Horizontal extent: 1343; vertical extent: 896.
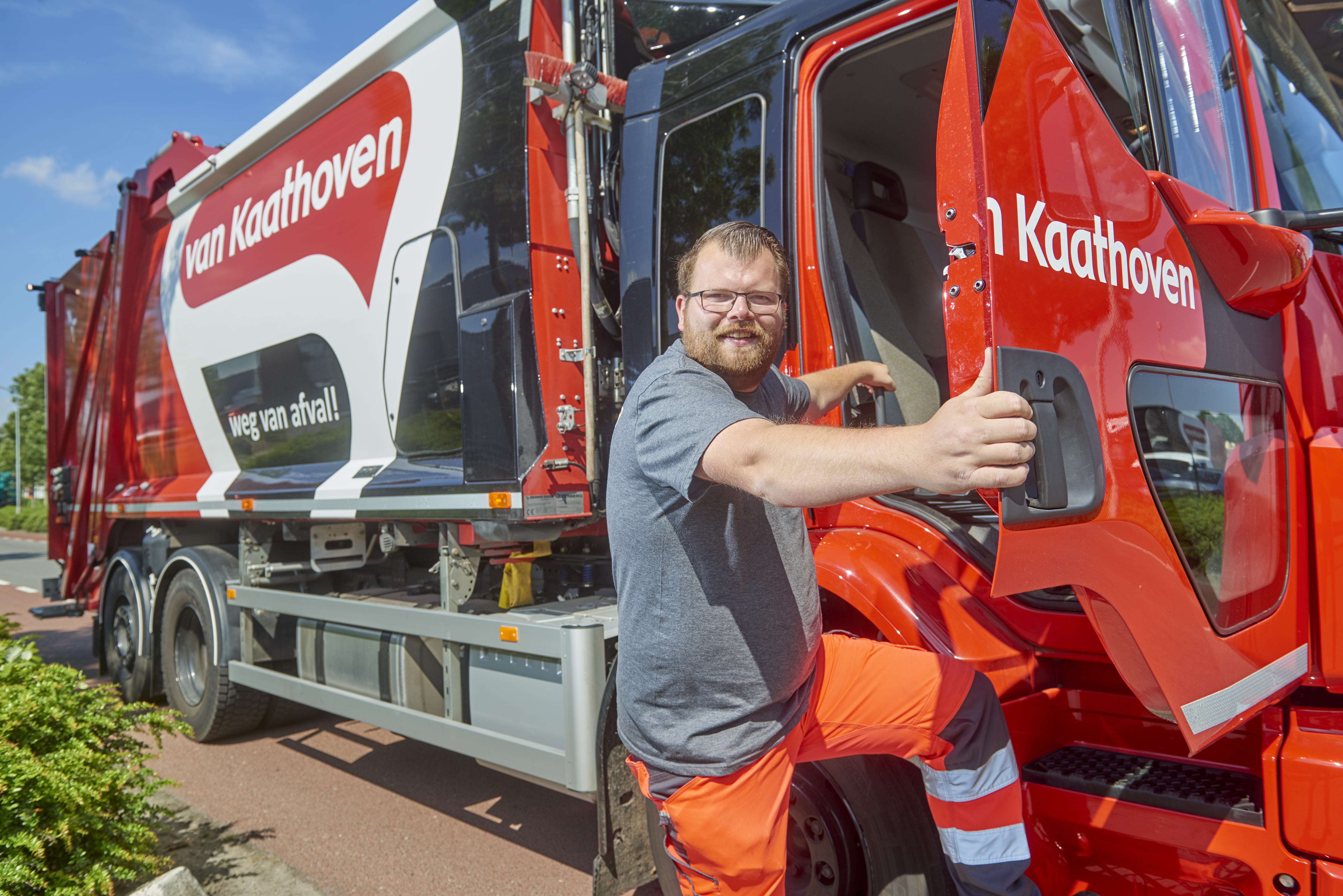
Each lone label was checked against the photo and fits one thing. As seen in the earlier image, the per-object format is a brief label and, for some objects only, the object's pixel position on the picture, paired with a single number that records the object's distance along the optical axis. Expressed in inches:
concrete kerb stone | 104.7
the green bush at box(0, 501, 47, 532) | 1246.3
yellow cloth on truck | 128.7
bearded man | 66.3
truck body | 58.0
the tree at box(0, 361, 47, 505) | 1517.0
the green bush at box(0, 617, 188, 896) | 101.8
